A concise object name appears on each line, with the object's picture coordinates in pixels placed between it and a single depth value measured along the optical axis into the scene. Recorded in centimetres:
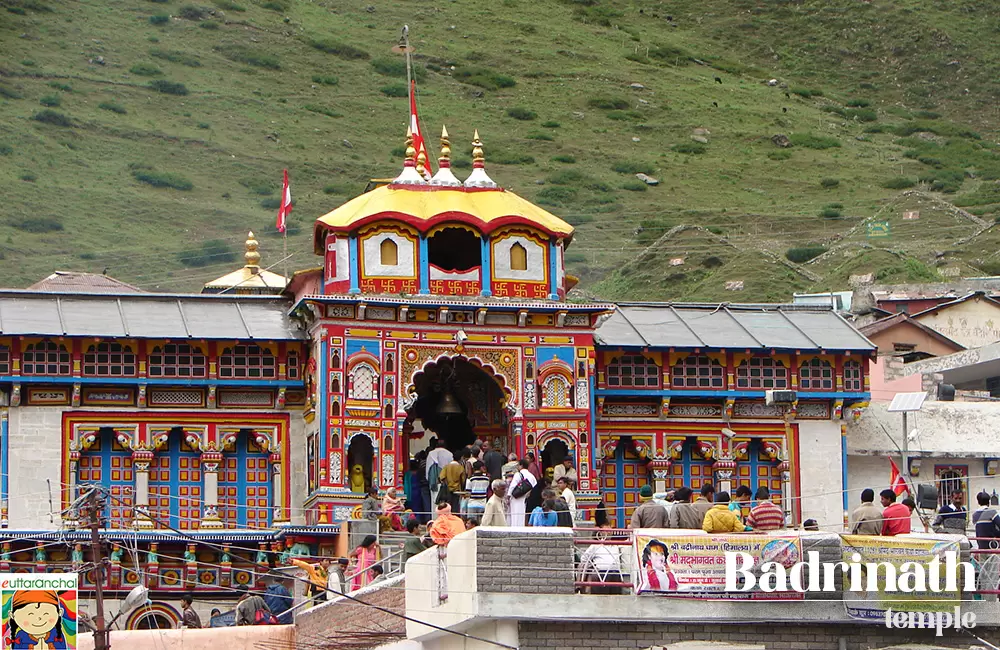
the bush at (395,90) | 14212
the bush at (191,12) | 14738
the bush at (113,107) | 12925
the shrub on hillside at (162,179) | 11888
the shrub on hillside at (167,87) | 13362
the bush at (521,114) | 14438
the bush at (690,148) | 14075
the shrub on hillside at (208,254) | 10919
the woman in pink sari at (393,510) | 3681
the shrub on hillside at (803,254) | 11325
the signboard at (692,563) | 2762
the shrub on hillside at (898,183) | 13462
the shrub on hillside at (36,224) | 10981
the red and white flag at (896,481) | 4025
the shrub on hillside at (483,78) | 14938
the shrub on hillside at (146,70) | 13575
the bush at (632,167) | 13600
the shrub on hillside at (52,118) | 12381
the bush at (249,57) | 14350
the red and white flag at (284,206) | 4951
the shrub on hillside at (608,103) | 14900
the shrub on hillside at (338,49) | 15000
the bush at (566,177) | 13175
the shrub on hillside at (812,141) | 14325
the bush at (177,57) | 13925
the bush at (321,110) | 13775
